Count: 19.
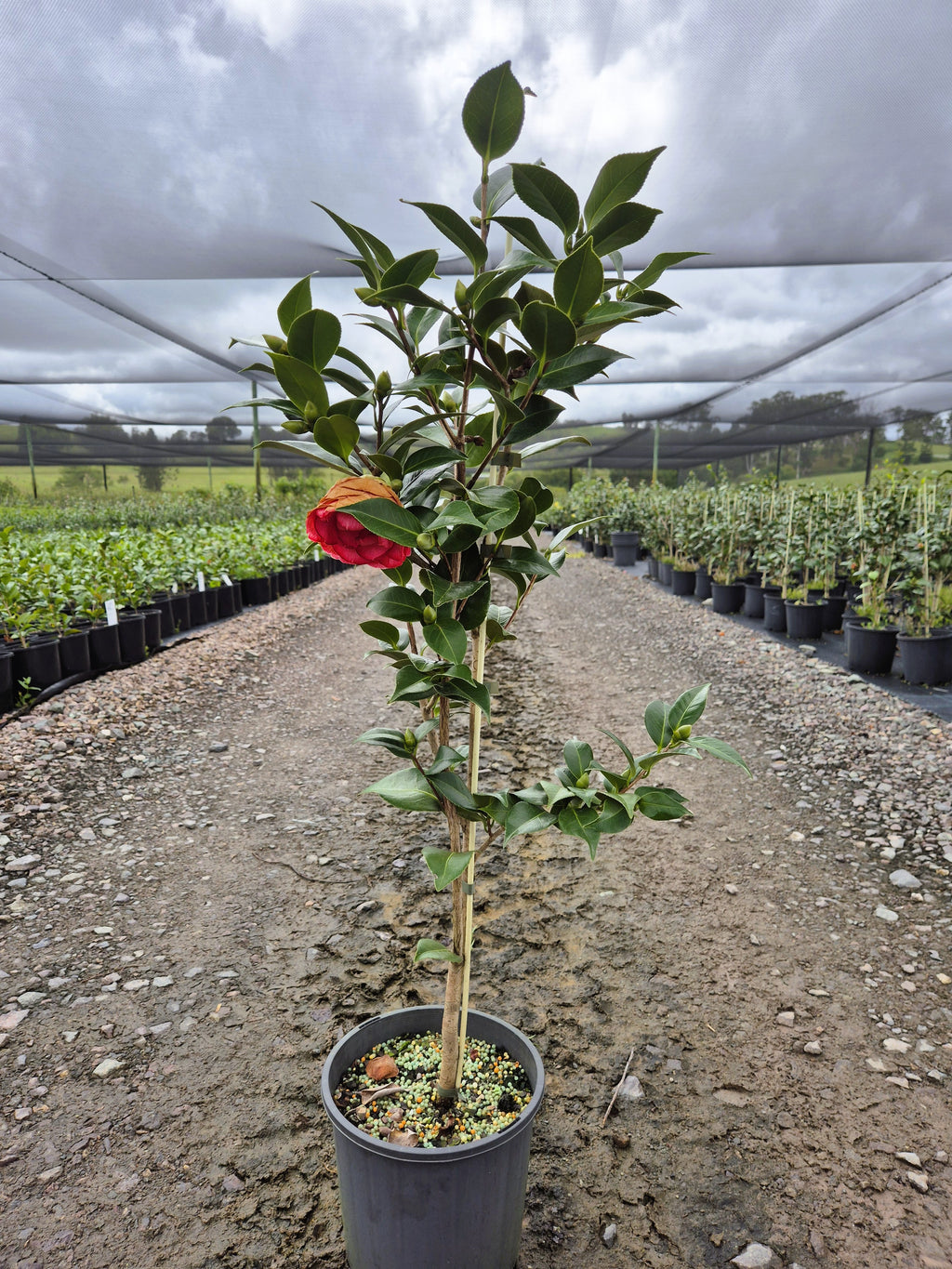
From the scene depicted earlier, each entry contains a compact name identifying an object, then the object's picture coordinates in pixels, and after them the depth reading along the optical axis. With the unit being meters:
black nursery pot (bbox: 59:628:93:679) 4.00
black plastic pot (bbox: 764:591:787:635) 5.52
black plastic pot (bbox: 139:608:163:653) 4.85
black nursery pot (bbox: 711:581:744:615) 6.46
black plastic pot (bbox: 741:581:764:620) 6.05
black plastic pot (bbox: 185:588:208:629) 5.80
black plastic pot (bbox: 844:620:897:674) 4.15
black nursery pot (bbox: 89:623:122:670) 4.21
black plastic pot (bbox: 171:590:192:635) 5.63
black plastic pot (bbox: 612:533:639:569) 11.02
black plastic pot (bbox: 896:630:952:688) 3.87
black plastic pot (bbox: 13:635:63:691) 3.73
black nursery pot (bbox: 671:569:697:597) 7.72
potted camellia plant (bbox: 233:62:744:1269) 0.75
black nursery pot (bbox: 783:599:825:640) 5.15
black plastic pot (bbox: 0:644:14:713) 3.43
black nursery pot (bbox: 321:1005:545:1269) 0.95
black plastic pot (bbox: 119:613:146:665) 4.44
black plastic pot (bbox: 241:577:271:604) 7.10
